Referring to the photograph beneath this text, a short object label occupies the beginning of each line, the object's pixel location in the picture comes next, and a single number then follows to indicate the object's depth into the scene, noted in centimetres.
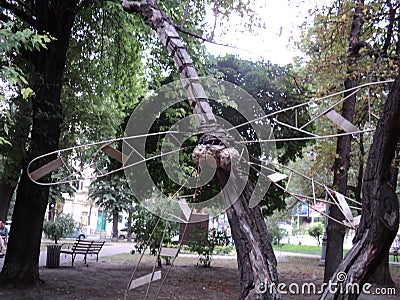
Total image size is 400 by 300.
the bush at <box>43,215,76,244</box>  1869
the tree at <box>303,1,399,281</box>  771
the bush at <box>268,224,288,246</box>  2505
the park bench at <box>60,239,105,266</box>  1348
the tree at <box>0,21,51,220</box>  779
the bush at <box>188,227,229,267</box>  1364
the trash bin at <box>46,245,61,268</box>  1184
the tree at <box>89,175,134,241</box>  3203
